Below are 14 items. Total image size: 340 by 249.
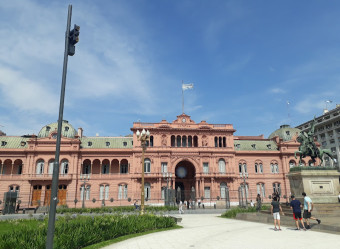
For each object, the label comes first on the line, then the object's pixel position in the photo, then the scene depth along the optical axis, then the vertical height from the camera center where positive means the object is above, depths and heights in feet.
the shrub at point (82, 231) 29.00 -5.97
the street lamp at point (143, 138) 66.28 +12.75
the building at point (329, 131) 229.25 +47.96
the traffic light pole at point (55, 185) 23.41 +0.35
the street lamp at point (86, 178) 150.82 +5.90
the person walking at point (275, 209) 46.80 -4.67
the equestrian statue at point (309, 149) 66.23 +8.86
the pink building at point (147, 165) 146.61 +13.43
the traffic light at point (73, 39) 28.19 +16.41
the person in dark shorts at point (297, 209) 44.34 -4.49
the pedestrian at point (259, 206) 80.28 -6.96
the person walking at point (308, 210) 44.73 -4.76
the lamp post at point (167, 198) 115.58 -5.73
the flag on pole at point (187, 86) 158.92 +61.22
